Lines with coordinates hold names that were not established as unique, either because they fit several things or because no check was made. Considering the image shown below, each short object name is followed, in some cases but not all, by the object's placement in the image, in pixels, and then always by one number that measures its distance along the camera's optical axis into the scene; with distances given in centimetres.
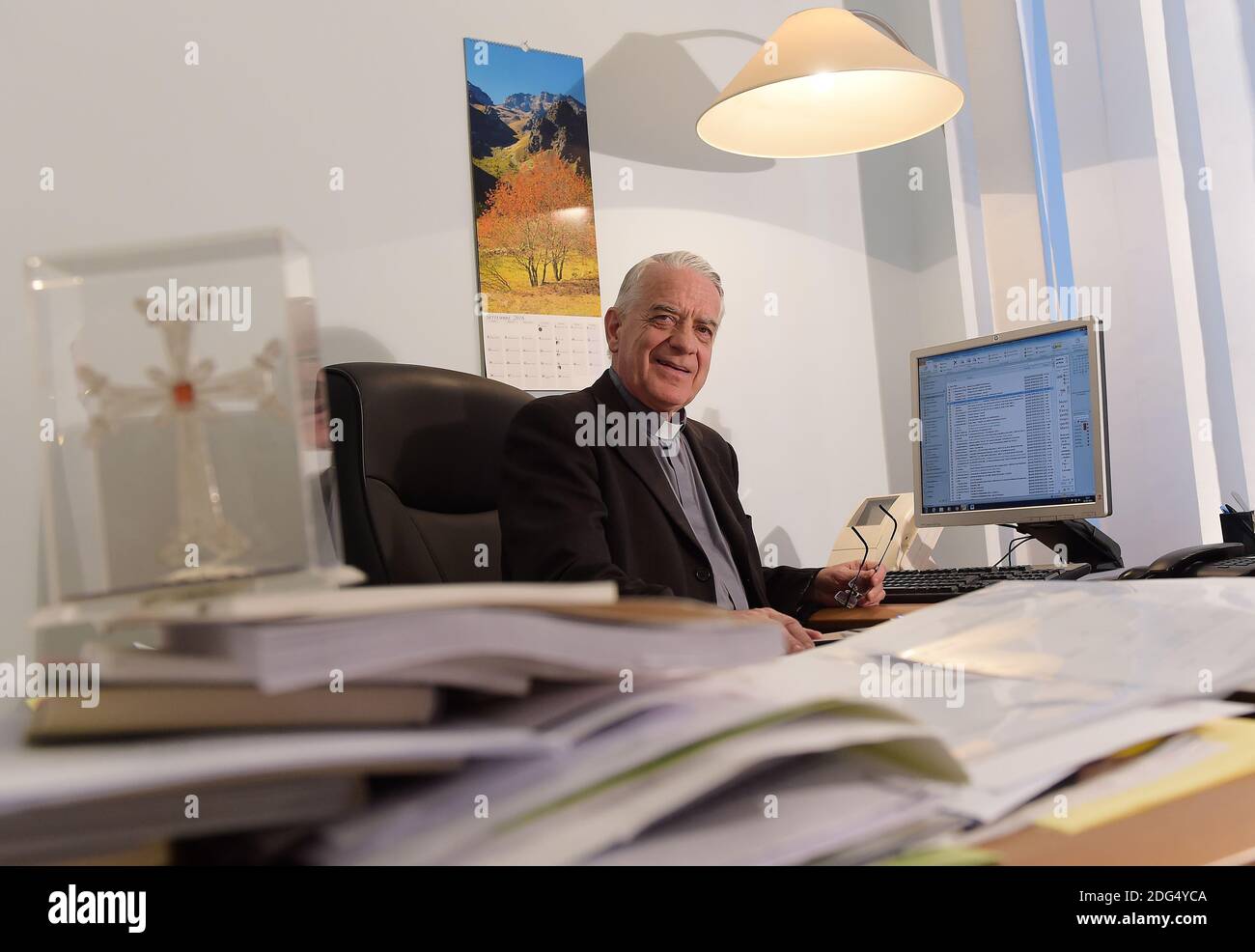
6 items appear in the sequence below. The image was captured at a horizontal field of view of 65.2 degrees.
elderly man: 176
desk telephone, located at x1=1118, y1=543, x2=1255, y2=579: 146
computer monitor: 190
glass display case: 37
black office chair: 171
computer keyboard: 176
